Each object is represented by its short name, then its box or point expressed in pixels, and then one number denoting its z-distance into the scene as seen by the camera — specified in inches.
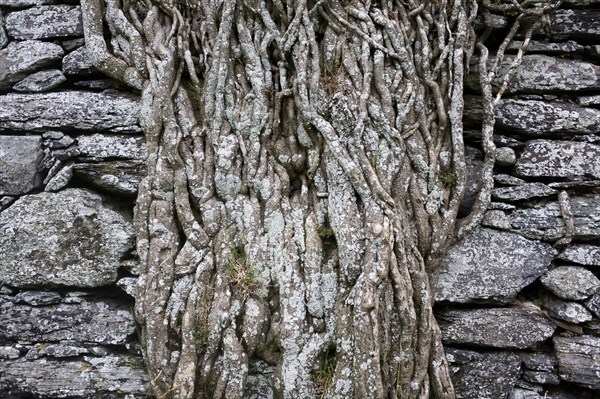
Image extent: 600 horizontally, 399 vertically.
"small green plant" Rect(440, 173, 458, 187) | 136.3
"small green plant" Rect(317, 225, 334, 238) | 129.5
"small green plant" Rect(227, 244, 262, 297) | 128.8
